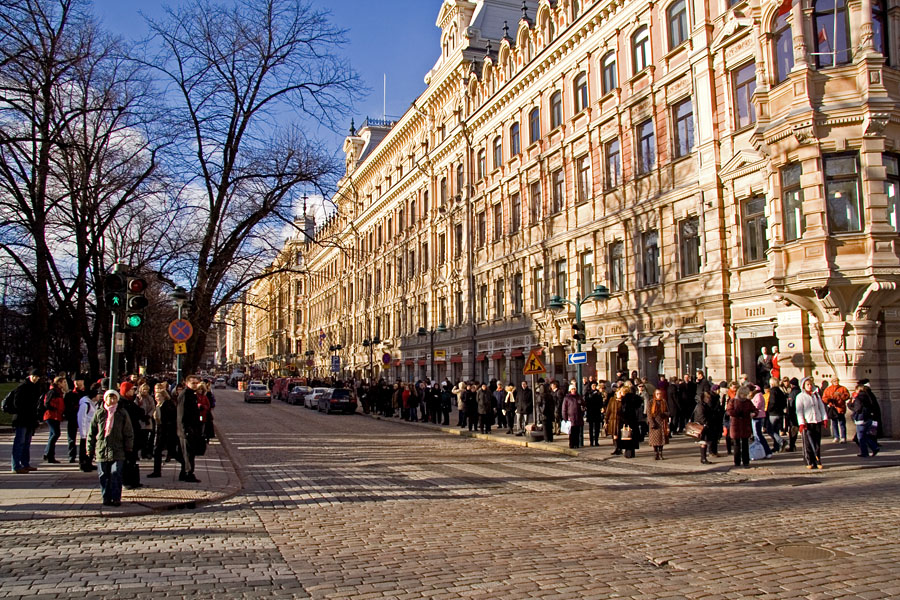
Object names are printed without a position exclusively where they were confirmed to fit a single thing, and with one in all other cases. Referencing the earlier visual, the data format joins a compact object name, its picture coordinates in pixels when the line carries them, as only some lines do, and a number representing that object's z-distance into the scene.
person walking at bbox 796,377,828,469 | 14.59
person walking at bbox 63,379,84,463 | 15.95
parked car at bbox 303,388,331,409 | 44.51
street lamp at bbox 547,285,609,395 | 22.69
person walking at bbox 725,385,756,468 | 15.24
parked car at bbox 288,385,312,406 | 56.02
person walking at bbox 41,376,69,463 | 15.84
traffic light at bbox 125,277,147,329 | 12.82
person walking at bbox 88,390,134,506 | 10.37
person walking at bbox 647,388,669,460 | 16.73
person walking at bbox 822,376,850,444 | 17.55
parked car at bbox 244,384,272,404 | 57.10
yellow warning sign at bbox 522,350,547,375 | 22.09
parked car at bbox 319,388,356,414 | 41.84
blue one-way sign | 21.90
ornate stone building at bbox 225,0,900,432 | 18.64
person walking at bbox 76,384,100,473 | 14.40
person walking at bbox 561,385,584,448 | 19.39
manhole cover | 7.39
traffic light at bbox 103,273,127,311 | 12.70
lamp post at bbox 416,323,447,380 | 43.00
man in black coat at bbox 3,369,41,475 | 13.68
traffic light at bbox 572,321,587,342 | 22.59
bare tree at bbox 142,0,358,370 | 20.41
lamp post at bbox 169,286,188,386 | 18.73
